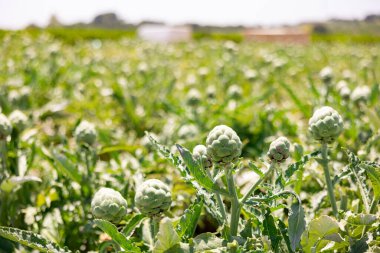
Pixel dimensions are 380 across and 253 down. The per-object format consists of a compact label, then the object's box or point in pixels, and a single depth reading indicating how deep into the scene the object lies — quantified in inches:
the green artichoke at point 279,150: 45.1
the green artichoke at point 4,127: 65.1
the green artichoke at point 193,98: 116.6
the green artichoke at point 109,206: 50.6
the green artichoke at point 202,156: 48.2
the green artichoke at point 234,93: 128.4
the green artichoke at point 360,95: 97.3
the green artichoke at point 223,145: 41.6
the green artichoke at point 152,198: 47.1
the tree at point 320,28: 2272.5
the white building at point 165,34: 880.4
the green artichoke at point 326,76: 117.7
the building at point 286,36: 959.4
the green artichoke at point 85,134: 74.6
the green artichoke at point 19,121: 81.6
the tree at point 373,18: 2238.7
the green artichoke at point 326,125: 49.5
